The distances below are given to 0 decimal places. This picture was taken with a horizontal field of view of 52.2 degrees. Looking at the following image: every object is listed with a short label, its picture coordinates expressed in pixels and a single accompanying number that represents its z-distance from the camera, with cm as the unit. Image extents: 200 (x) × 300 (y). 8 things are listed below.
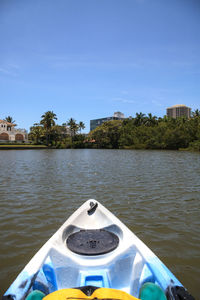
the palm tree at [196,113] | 7978
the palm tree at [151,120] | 8819
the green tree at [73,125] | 10081
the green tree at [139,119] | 9206
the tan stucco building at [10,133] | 8244
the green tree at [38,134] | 8462
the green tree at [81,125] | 10776
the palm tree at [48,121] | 8306
